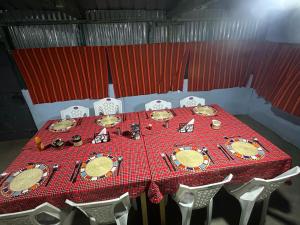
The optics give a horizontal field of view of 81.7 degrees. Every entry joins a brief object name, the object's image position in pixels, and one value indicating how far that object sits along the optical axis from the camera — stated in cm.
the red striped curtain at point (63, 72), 321
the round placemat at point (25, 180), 149
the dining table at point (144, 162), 149
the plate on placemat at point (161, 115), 255
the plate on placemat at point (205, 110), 267
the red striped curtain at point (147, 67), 341
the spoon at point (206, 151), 175
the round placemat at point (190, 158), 166
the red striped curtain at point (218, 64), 357
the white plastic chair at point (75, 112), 294
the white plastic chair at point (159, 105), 307
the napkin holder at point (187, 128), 221
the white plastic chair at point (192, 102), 315
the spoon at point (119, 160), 172
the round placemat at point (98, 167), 160
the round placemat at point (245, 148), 176
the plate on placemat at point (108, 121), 246
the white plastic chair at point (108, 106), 308
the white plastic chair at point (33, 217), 124
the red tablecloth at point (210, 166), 157
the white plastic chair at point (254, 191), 146
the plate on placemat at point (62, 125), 240
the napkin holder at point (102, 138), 208
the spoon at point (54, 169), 160
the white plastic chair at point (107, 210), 131
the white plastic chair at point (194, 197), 140
